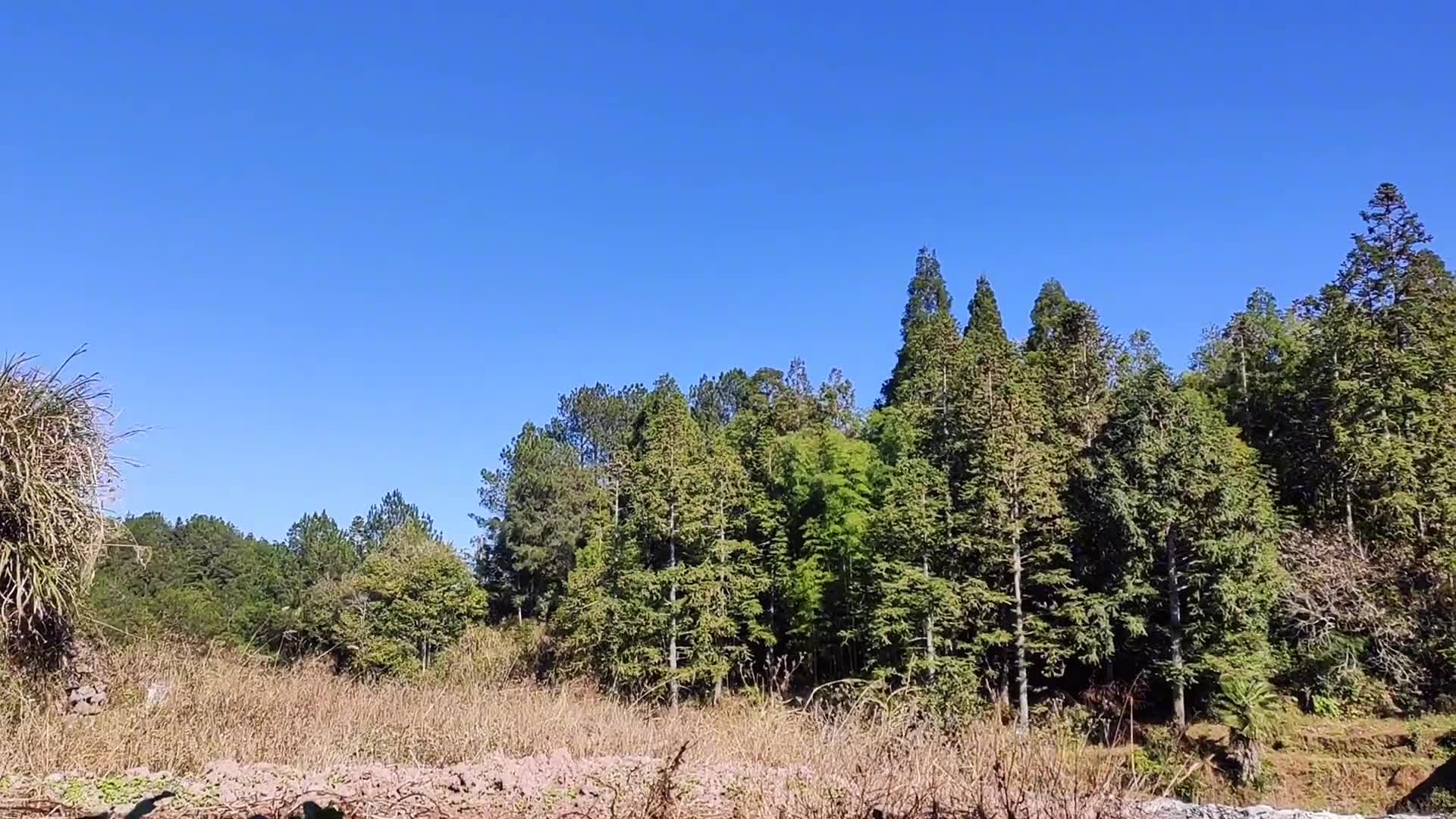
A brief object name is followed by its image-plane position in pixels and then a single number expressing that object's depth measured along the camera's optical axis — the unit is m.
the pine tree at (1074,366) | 32.12
